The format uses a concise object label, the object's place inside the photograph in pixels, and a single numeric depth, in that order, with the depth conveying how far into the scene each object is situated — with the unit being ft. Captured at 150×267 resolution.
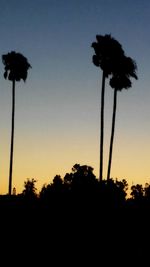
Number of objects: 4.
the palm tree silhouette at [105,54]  159.94
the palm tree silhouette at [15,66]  187.42
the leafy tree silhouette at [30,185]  324.35
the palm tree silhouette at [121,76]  162.09
